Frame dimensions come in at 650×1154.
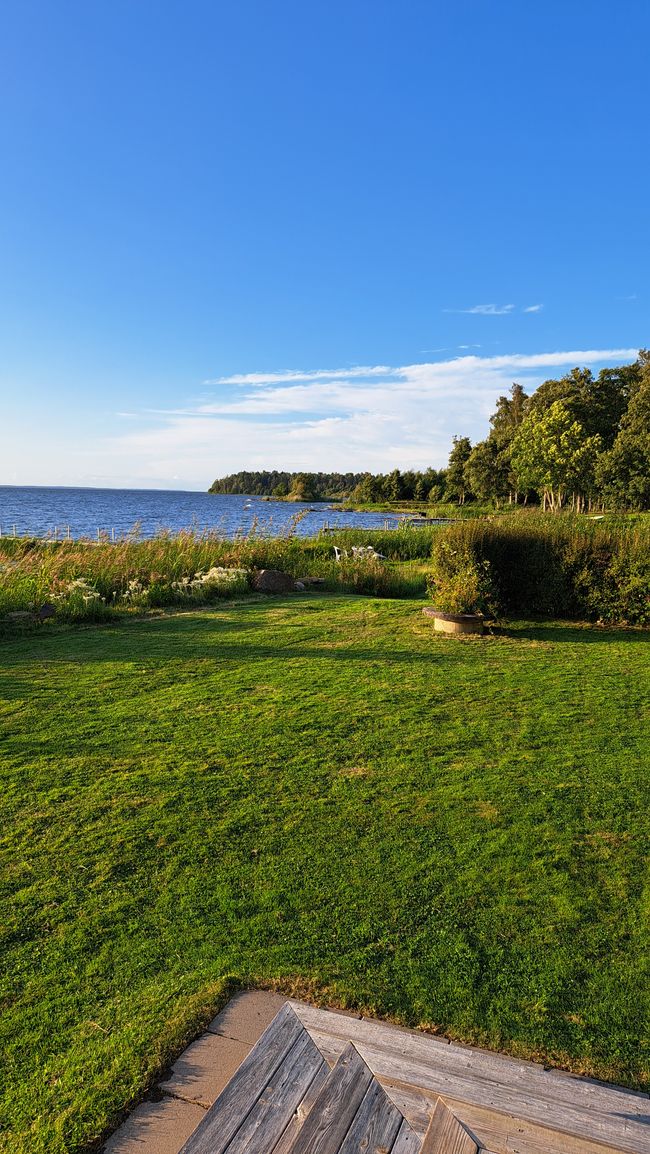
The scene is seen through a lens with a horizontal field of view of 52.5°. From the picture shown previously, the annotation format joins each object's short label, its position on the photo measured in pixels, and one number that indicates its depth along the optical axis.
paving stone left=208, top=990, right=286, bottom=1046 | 2.16
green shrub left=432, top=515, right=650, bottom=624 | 8.55
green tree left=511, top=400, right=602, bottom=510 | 38.12
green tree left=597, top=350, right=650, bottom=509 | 38.16
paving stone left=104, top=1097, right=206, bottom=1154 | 1.78
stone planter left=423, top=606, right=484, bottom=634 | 8.32
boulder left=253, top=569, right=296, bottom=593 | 11.87
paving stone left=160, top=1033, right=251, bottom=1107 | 1.94
